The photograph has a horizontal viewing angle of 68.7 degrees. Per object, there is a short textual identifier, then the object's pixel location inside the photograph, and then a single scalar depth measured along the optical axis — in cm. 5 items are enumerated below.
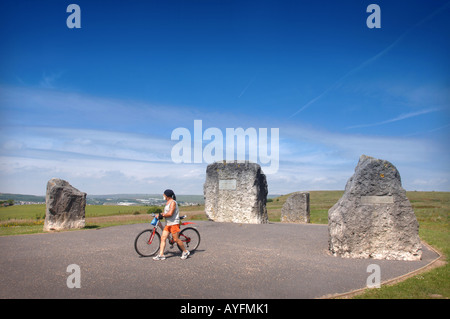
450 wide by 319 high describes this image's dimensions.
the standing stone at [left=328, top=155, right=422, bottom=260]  1117
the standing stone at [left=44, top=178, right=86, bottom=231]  1744
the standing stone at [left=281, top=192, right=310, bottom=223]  2477
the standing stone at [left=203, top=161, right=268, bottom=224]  2091
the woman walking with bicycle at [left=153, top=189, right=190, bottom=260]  1041
